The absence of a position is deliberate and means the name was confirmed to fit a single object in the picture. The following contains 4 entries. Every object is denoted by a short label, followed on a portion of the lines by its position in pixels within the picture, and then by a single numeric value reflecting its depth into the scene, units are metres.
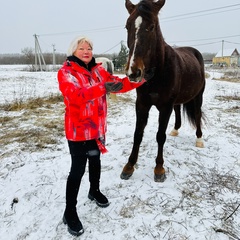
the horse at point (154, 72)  2.28
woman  1.91
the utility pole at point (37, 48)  33.42
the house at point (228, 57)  64.81
